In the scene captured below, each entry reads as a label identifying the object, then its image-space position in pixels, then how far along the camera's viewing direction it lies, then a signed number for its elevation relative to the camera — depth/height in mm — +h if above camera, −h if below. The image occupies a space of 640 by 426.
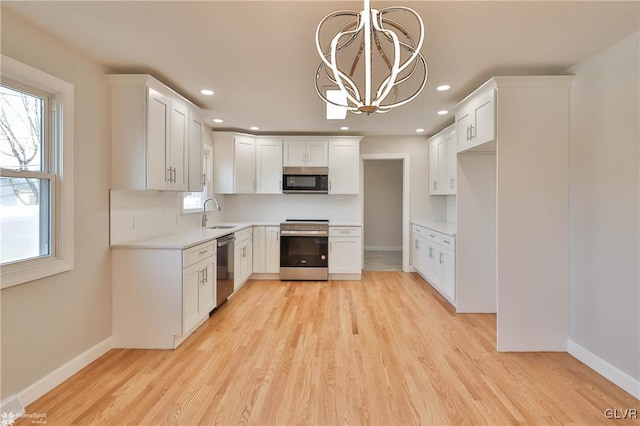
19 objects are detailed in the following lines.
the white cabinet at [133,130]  2695 +707
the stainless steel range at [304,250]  4848 -643
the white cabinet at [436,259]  3748 -687
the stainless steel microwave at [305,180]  5113 +506
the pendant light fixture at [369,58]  1163 +1214
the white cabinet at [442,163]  4352 +741
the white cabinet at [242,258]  4254 -707
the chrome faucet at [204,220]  4270 -143
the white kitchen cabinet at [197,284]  2760 -740
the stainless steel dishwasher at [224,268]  3539 -708
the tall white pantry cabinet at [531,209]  2639 +15
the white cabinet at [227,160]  5016 +822
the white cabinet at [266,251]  4953 -667
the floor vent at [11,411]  1801 -1222
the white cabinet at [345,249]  4910 -626
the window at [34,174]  1930 +240
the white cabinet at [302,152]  5141 +980
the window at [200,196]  4242 +212
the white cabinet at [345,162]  5125 +813
